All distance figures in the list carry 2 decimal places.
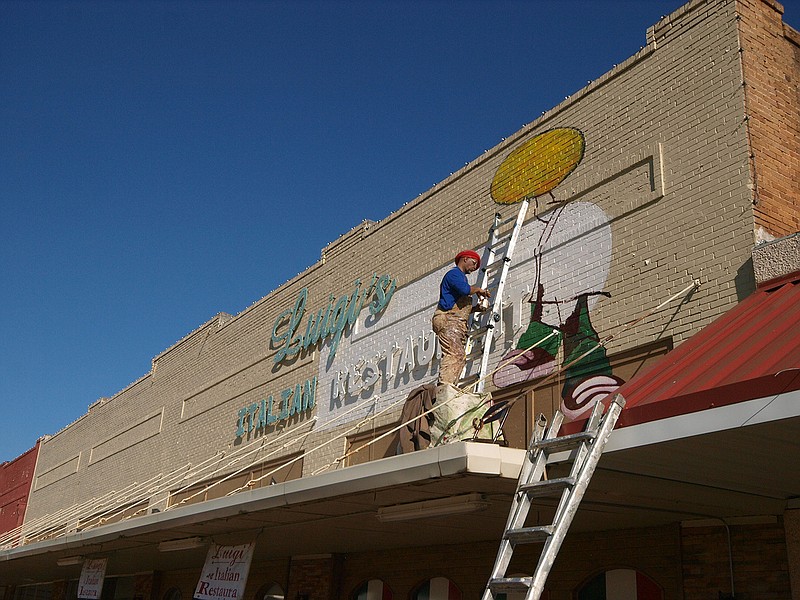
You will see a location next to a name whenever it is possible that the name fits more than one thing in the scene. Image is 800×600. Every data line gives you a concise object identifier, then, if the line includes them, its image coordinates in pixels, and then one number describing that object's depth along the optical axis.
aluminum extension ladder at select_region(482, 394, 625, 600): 5.37
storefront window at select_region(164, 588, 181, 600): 19.41
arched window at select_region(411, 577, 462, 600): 11.87
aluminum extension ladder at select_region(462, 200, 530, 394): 12.06
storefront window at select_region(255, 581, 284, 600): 15.92
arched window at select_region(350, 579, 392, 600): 13.14
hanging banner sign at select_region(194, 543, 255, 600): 11.38
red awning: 5.47
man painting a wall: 10.34
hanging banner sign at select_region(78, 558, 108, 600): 15.61
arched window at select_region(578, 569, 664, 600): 9.27
